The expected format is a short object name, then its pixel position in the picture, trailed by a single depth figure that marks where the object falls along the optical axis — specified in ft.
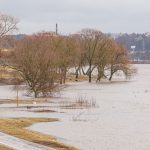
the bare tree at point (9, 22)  383.71
